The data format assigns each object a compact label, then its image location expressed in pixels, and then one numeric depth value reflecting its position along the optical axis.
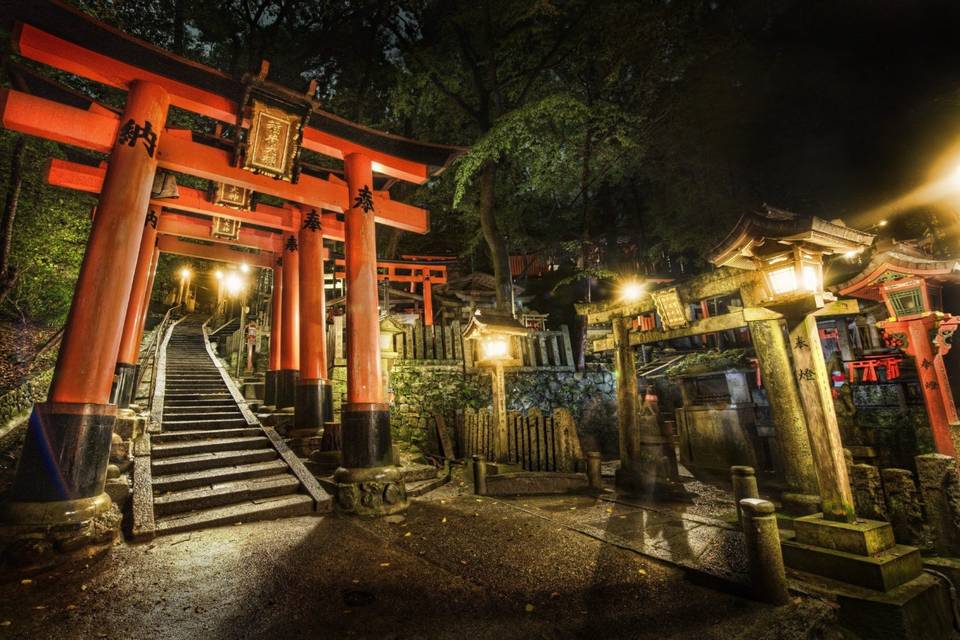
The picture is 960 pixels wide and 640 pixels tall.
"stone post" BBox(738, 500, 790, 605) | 3.63
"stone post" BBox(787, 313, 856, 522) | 4.63
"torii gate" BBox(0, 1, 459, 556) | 4.88
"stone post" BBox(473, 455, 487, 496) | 8.17
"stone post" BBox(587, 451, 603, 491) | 8.54
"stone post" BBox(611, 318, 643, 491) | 8.59
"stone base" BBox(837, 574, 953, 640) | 3.66
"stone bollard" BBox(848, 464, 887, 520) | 6.03
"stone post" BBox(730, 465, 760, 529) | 4.87
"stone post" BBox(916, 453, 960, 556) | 5.65
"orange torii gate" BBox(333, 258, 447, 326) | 18.80
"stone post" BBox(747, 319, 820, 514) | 6.07
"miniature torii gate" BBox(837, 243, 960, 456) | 8.48
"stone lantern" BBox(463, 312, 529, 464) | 9.67
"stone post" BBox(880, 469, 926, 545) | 5.95
